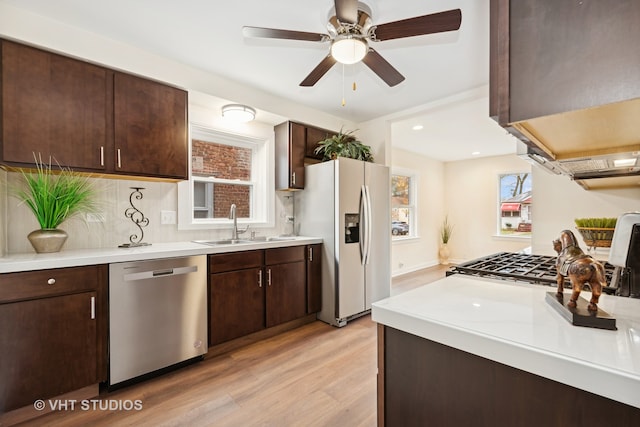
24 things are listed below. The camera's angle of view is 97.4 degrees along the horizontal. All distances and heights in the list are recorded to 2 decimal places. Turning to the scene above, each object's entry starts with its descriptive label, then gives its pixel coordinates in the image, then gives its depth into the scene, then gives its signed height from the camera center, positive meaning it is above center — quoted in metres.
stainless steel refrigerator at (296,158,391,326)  3.07 -0.19
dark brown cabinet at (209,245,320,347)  2.37 -0.74
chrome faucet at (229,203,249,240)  2.89 -0.13
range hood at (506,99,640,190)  0.59 +0.20
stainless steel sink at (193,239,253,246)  2.69 -0.30
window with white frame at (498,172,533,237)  5.92 +0.16
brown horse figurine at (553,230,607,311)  0.69 -0.16
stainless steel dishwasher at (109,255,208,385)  1.88 -0.74
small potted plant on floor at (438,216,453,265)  6.60 -0.66
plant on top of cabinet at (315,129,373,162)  3.36 +0.78
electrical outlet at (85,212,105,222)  2.24 -0.04
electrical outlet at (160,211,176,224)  2.64 -0.04
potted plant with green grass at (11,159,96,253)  1.88 +0.10
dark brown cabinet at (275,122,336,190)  3.31 +0.73
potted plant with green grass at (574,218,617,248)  1.64 -0.12
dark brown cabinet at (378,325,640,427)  0.60 -0.46
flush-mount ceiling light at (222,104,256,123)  2.85 +1.02
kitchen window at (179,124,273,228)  2.96 +0.36
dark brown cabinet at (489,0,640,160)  0.46 +0.27
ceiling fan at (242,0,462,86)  1.52 +1.08
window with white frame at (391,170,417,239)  5.82 +0.17
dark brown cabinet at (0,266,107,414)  1.56 -0.72
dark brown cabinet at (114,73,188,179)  2.16 +0.69
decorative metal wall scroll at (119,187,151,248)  2.44 -0.03
